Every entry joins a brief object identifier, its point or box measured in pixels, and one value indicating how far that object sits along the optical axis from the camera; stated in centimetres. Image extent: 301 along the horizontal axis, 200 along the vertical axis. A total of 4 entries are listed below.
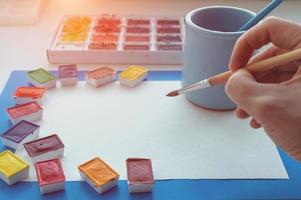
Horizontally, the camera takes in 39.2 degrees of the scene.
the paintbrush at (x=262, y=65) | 37
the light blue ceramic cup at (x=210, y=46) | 53
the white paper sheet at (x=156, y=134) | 48
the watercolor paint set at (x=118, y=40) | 66
